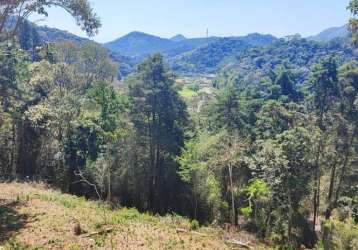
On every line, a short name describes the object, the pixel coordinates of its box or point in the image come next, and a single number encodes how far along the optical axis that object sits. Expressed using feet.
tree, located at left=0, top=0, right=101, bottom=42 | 53.26
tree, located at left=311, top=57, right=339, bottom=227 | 103.09
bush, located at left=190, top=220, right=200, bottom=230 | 63.90
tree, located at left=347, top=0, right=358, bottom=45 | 47.37
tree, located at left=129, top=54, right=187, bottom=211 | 109.70
